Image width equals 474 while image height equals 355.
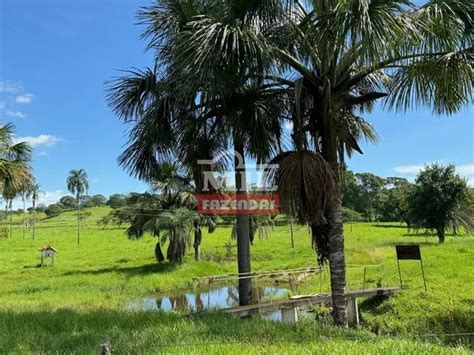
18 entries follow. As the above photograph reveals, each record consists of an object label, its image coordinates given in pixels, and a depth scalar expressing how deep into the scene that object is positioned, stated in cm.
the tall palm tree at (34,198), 5986
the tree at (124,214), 2393
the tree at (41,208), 10335
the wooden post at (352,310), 1304
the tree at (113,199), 9499
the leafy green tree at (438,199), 2847
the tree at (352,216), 5914
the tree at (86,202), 10535
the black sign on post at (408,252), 1412
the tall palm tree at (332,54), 612
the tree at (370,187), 7811
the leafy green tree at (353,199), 7600
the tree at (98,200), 10807
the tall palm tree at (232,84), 707
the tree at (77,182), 7262
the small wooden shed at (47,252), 2712
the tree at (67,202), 11101
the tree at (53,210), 9449
